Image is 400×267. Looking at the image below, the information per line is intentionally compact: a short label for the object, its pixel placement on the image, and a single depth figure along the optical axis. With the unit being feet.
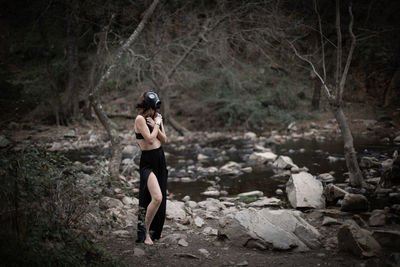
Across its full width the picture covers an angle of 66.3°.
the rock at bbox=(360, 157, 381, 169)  25.07
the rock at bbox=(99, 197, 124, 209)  15.73
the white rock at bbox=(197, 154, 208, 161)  32.20
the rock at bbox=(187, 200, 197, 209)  17.96
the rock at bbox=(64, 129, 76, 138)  41.52
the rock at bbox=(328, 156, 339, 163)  28.70
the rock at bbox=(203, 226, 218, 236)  13.89
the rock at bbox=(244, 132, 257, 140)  44.09
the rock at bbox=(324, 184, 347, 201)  17.57
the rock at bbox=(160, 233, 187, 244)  12.71
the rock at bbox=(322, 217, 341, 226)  14.17
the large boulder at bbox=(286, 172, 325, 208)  17.10
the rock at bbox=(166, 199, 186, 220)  15.83
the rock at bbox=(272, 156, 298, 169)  26.77
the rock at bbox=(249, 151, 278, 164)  30.07
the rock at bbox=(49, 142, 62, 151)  36.03
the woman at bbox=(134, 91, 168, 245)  12.28
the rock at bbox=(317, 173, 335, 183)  22.61
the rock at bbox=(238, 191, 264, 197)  20.17
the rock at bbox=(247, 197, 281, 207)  18.01
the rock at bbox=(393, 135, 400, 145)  32.24
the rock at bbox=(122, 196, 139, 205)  17.84
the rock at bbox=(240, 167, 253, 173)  27.10
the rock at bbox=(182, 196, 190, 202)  19.98
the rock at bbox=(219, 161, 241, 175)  27.01
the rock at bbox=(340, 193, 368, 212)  15.69
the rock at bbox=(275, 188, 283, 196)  20.62
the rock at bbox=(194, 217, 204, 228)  15.02
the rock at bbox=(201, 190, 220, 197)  21.25
